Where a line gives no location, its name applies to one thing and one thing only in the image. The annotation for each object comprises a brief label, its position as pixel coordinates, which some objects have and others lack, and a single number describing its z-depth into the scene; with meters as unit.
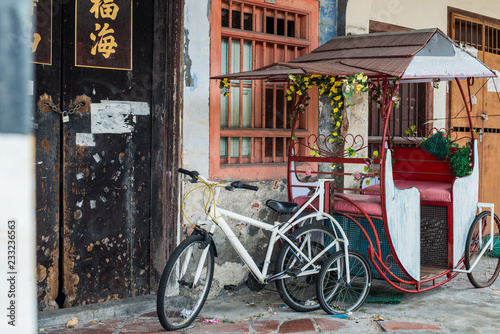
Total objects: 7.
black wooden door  4.68
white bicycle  4.43
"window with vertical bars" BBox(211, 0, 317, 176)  5.61
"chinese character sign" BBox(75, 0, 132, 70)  4.79
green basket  6.17
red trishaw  4.94
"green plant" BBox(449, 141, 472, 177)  5.95
